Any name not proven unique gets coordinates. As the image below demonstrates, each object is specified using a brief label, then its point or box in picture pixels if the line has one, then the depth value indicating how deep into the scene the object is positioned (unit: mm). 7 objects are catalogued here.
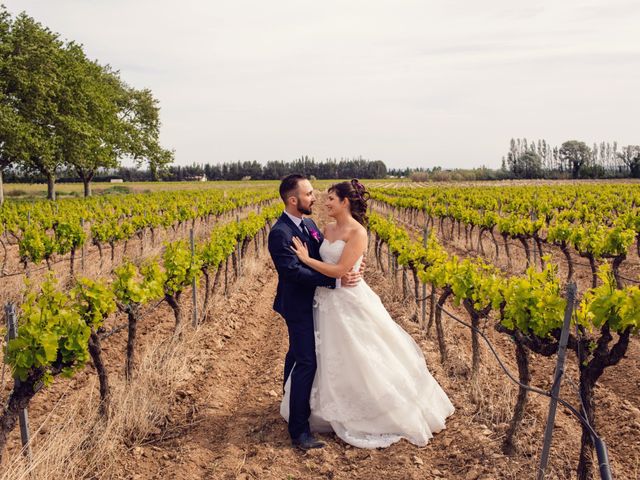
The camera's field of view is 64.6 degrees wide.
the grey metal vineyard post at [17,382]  3568
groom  3926
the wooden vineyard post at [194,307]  7150
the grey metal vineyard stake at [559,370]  3164
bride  4039
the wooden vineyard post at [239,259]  10588
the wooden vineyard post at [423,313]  7239
